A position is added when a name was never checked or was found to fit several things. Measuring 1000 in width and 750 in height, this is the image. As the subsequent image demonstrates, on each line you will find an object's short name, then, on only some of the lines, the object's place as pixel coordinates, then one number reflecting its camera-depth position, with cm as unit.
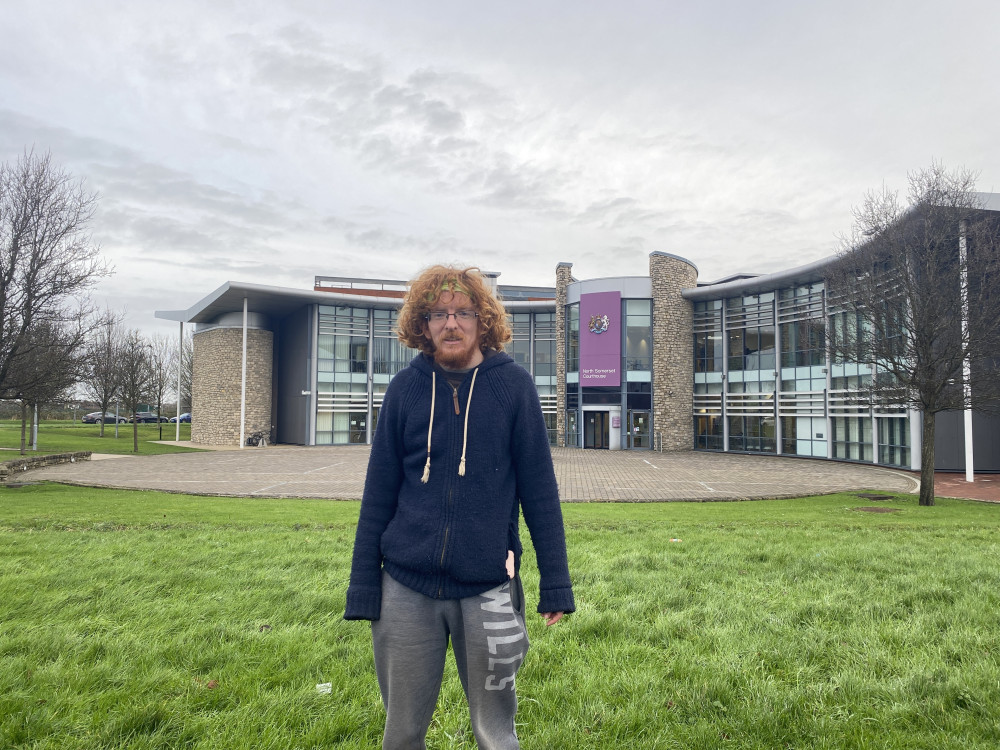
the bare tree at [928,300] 1373
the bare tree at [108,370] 2906
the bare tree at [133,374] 3045
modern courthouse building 2805
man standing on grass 183
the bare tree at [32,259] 1436
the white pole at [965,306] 1378
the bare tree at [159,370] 3850
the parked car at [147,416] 6209
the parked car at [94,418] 5943
